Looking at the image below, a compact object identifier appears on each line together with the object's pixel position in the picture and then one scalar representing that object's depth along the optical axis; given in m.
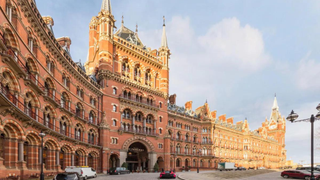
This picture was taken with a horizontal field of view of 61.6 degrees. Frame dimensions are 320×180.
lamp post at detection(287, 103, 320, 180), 17.31
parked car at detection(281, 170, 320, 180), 36.97
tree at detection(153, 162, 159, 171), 58.19
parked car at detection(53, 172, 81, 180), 21.70
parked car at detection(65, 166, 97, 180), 30.28
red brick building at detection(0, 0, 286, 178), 23.56
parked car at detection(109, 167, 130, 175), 45.38
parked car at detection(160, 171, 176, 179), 35.48
